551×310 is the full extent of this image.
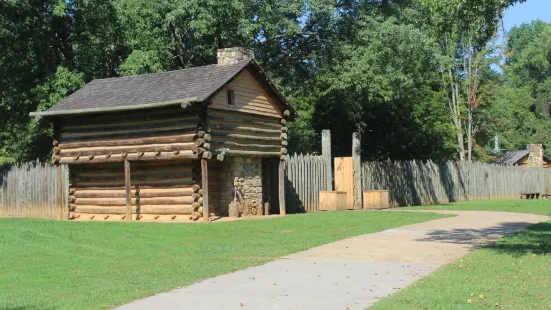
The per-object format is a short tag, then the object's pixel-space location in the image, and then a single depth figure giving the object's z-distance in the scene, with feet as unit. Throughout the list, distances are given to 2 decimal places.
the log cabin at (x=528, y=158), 169.58
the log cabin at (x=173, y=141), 71.97
